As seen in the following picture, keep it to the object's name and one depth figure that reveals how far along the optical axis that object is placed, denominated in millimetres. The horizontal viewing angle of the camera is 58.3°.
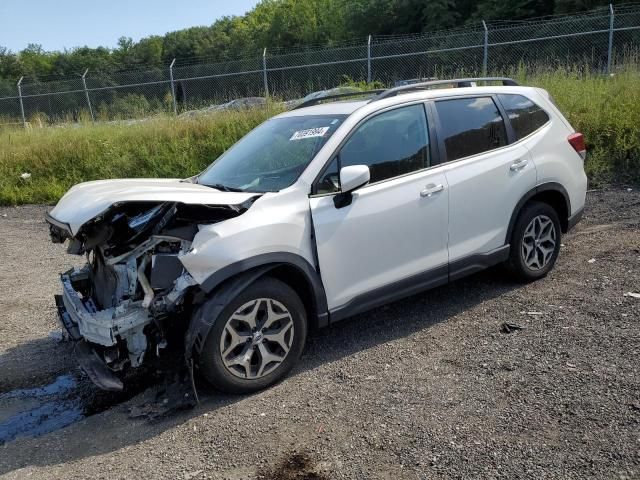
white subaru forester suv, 3660
